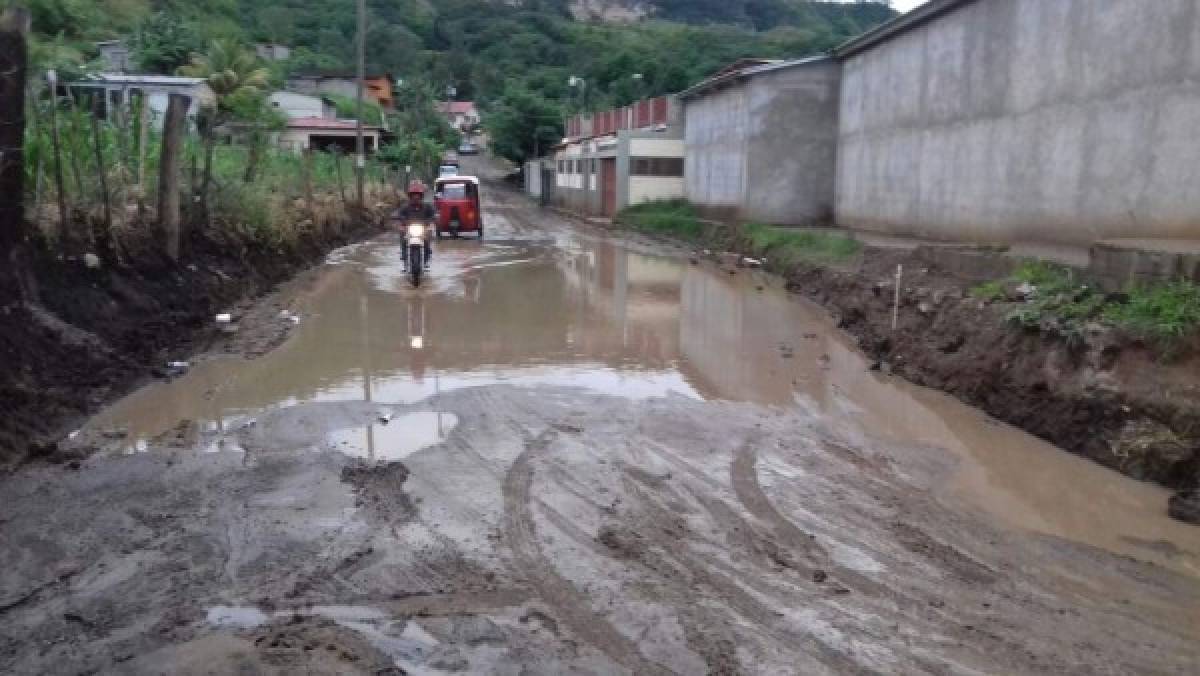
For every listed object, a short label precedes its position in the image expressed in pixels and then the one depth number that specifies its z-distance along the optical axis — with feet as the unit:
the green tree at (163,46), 148.15
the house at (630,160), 137.49
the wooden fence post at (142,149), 41.65
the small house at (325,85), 222.48
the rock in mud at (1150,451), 23.98
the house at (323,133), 159.37
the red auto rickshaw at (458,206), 101.40
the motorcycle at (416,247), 59.11
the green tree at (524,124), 231.50
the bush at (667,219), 111.24
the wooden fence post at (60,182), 32.01
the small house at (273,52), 231.71
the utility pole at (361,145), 101.34
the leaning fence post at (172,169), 41.01
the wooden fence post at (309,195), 76.62
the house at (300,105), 181.88
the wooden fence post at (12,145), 27.96
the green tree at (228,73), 123.75
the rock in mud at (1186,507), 21.83
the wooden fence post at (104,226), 36.11
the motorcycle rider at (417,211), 59.31
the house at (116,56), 136.15
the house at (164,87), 102.65
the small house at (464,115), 365.81
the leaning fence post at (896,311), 42.88
